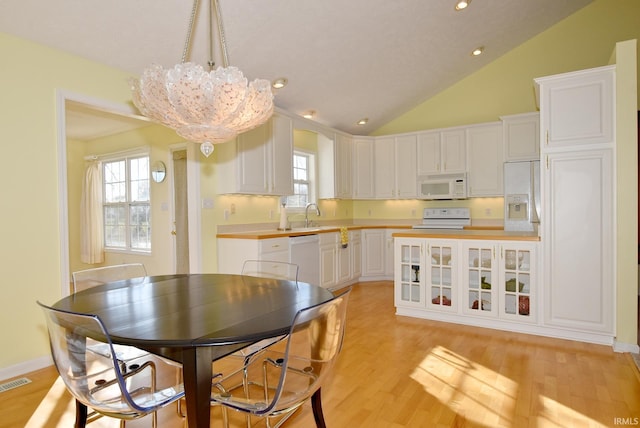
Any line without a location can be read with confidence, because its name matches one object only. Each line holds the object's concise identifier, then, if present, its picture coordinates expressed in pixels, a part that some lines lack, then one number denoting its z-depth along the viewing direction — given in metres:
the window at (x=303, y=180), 5.51
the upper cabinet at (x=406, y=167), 5.73
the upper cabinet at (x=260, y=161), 3.91
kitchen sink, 4.67
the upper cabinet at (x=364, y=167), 6.04
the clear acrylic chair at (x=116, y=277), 1.86
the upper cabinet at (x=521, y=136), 4.73
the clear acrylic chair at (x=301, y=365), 1.33
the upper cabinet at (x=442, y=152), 5.36
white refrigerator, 4.69
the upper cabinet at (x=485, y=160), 5.11
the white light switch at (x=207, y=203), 3.85
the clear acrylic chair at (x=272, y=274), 2.52
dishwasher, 4.22
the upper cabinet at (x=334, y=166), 5.56
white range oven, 5.46
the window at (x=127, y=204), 5.46
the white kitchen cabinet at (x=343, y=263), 5.11
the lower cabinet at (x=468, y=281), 3.32
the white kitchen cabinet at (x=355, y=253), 5.50
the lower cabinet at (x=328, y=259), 4.76
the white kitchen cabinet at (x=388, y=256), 5.84
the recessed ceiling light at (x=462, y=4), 3.65
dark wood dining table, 1.27
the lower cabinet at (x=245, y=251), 3.76
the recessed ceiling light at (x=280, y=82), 3.96
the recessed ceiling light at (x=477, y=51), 4.84
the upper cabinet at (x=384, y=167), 5.89
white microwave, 5.32
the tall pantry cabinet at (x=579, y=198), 2.97
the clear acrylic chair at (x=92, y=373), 1.28
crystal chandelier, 1.85
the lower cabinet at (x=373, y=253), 5.79
